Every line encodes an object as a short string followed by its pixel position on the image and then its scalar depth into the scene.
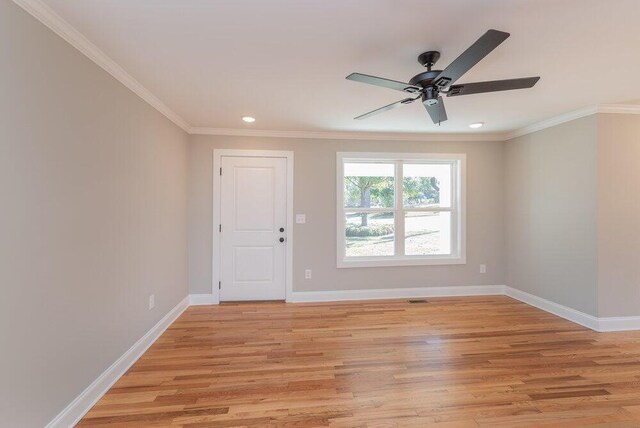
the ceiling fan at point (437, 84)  1.70
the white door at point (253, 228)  4.00
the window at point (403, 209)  4.27
